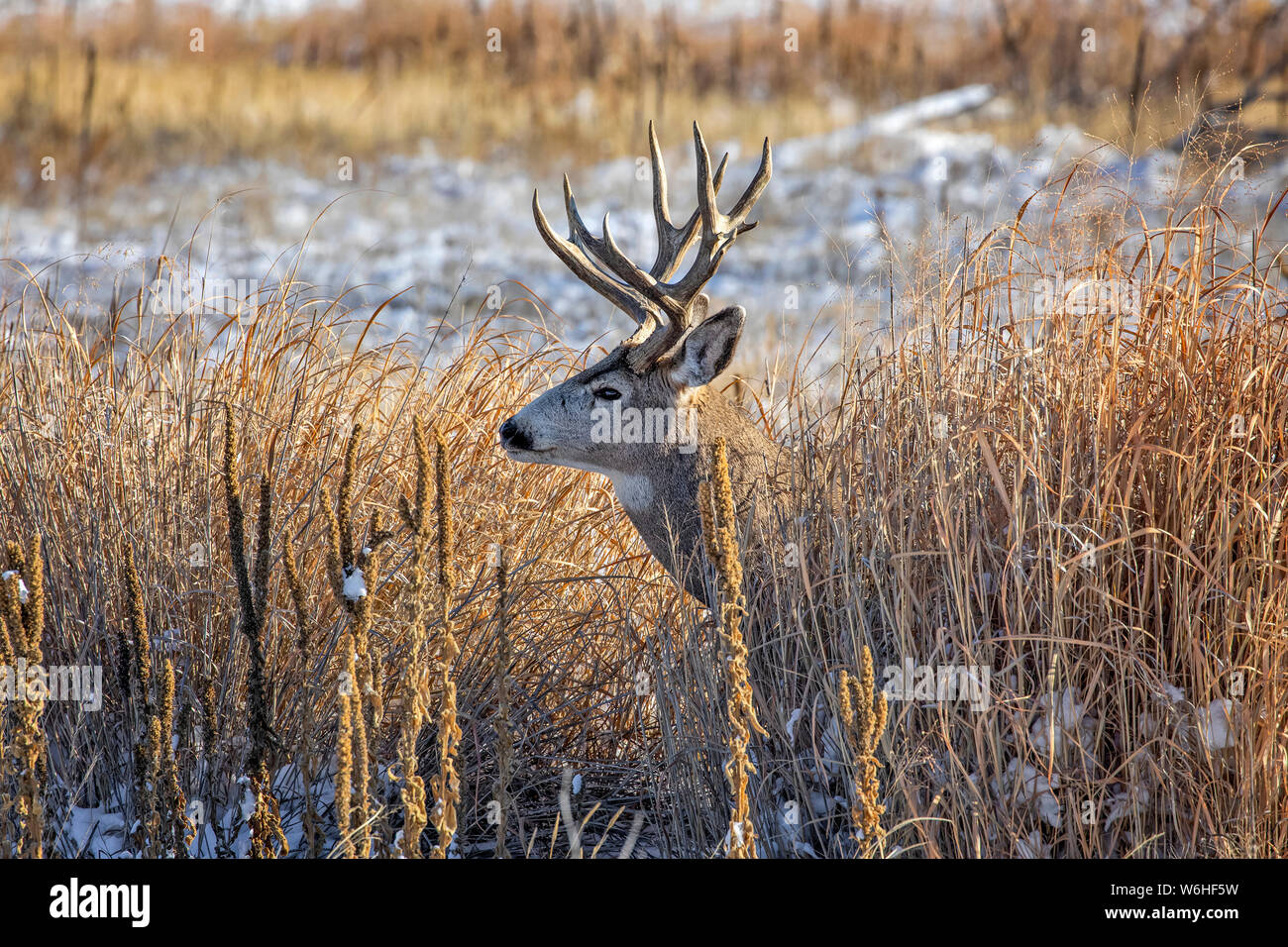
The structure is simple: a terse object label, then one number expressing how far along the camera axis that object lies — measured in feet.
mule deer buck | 14.15
